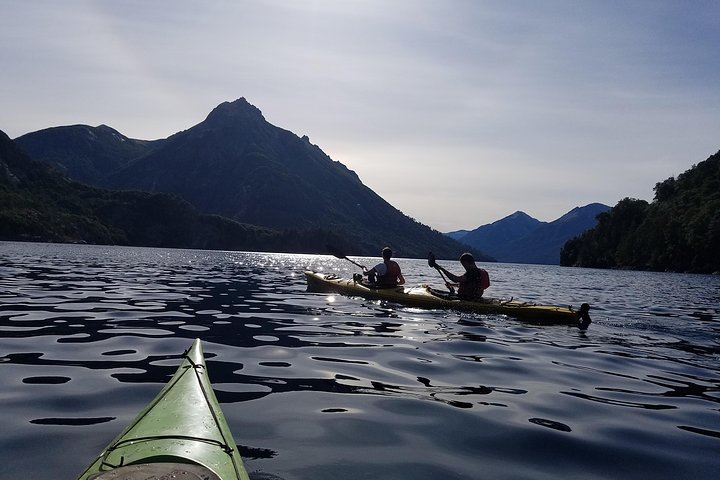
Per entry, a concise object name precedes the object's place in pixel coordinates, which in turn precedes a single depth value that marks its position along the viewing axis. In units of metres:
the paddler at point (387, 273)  19.64
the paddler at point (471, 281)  16.81
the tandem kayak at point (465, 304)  14.84
